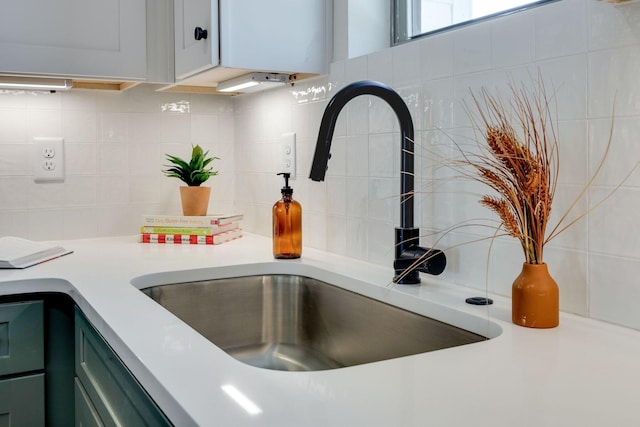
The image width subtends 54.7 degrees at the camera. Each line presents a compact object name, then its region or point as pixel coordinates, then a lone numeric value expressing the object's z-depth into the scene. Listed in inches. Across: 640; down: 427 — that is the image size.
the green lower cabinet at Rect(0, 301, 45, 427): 53.2
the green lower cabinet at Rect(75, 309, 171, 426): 32.7
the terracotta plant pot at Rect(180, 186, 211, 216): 78.6
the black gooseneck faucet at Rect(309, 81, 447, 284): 46.2
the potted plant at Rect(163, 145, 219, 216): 78.7
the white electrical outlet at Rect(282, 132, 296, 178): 73.7
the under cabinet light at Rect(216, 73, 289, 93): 66.2
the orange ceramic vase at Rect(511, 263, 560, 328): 36.9
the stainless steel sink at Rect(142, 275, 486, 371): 52.5
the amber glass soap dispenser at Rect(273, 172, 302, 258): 63.5
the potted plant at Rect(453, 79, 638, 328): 35.8
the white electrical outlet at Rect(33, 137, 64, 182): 76.8
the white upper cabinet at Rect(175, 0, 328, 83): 60.9
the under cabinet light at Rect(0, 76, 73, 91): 68.8
